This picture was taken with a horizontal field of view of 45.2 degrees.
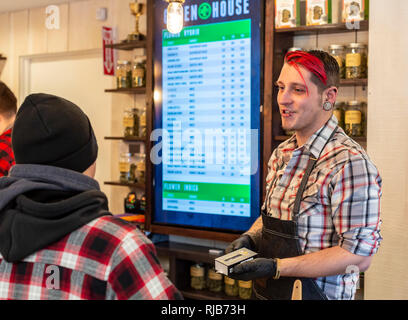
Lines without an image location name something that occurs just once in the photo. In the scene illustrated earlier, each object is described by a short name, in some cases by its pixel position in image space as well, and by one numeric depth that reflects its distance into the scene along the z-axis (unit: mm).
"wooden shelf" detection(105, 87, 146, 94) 3657
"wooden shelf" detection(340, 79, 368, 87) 2751
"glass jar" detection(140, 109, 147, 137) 3668
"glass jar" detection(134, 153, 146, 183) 3658
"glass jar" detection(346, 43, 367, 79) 2797
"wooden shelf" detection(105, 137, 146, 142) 3629
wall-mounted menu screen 3070
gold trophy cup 3719
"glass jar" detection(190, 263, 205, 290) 3396
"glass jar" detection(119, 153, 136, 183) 3770
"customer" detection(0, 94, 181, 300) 975
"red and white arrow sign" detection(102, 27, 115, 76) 3963
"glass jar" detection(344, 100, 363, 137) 2799
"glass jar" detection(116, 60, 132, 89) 3748
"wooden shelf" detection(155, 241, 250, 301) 3293
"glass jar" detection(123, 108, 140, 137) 3746
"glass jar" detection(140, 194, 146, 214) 3645
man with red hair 1525
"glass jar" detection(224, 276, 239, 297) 3258
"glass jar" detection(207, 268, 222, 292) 3353
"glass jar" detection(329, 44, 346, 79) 2879
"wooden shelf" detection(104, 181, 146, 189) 3634
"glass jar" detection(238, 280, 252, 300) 3176
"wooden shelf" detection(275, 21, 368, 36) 2818
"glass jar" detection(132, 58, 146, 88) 3662
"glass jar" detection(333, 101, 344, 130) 2887
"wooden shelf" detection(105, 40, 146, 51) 3694
